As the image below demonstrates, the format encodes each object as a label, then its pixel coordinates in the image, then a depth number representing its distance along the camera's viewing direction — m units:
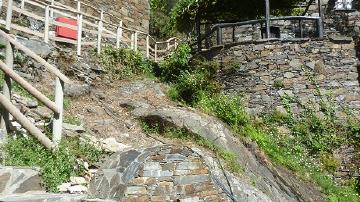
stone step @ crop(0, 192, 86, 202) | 3.97
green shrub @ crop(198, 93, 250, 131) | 9.70
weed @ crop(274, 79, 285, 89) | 11.02
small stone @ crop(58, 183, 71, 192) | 4.74
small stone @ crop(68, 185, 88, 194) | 4.85
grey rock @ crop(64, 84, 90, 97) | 8.91
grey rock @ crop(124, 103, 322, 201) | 7.81
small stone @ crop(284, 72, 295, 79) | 11.06
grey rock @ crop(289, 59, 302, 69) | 11.09
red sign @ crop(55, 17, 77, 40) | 12.87
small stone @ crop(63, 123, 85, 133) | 6.11
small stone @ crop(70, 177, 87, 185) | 5.07
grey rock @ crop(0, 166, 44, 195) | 4.26
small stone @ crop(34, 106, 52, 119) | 6.33
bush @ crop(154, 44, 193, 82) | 12.50
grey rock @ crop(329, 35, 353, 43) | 11.12
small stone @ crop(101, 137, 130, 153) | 6.52
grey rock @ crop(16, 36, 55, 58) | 9.15
